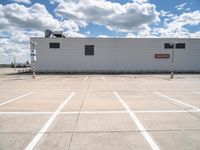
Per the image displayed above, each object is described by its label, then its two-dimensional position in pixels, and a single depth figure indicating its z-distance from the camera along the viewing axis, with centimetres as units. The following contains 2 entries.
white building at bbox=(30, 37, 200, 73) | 2784
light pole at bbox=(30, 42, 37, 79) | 1802
